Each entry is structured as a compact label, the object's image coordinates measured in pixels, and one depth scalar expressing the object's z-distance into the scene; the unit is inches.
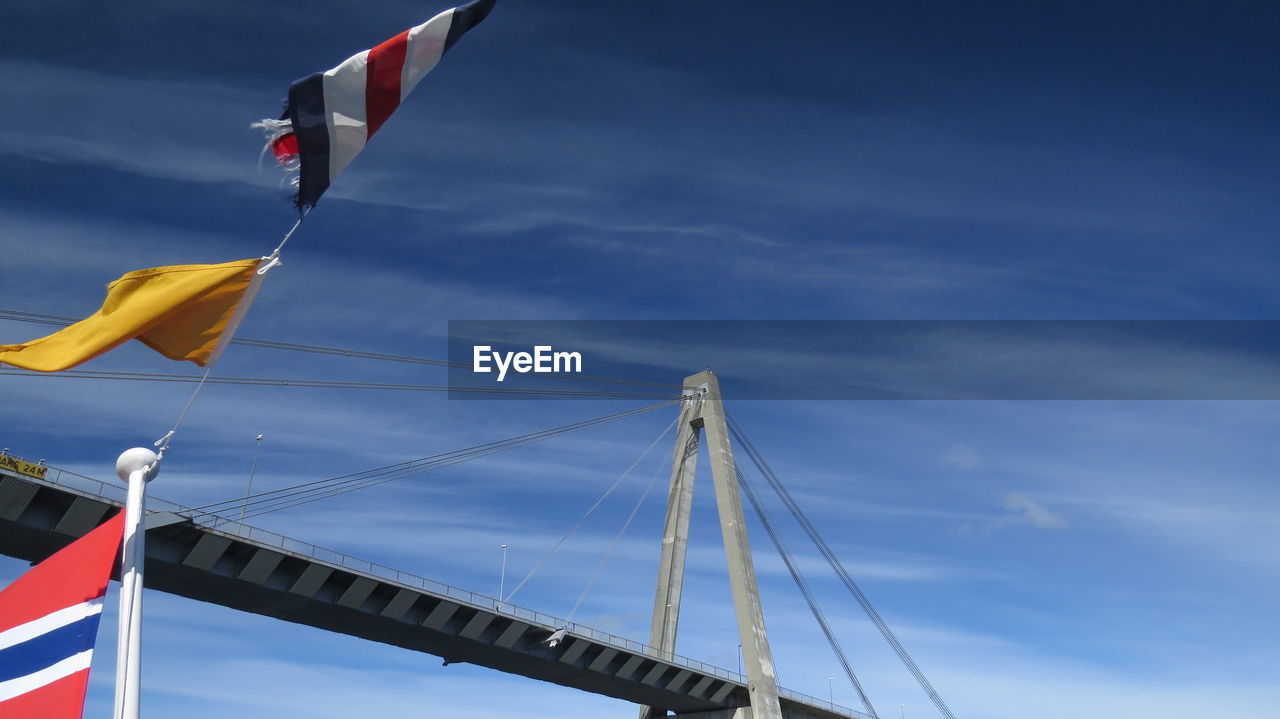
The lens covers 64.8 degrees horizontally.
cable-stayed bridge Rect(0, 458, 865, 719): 1524.4
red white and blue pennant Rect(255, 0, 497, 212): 527.8
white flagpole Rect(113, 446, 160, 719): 345.4
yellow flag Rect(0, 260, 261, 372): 476.4
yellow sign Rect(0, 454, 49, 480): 1450.5
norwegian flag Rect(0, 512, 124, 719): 350.9
